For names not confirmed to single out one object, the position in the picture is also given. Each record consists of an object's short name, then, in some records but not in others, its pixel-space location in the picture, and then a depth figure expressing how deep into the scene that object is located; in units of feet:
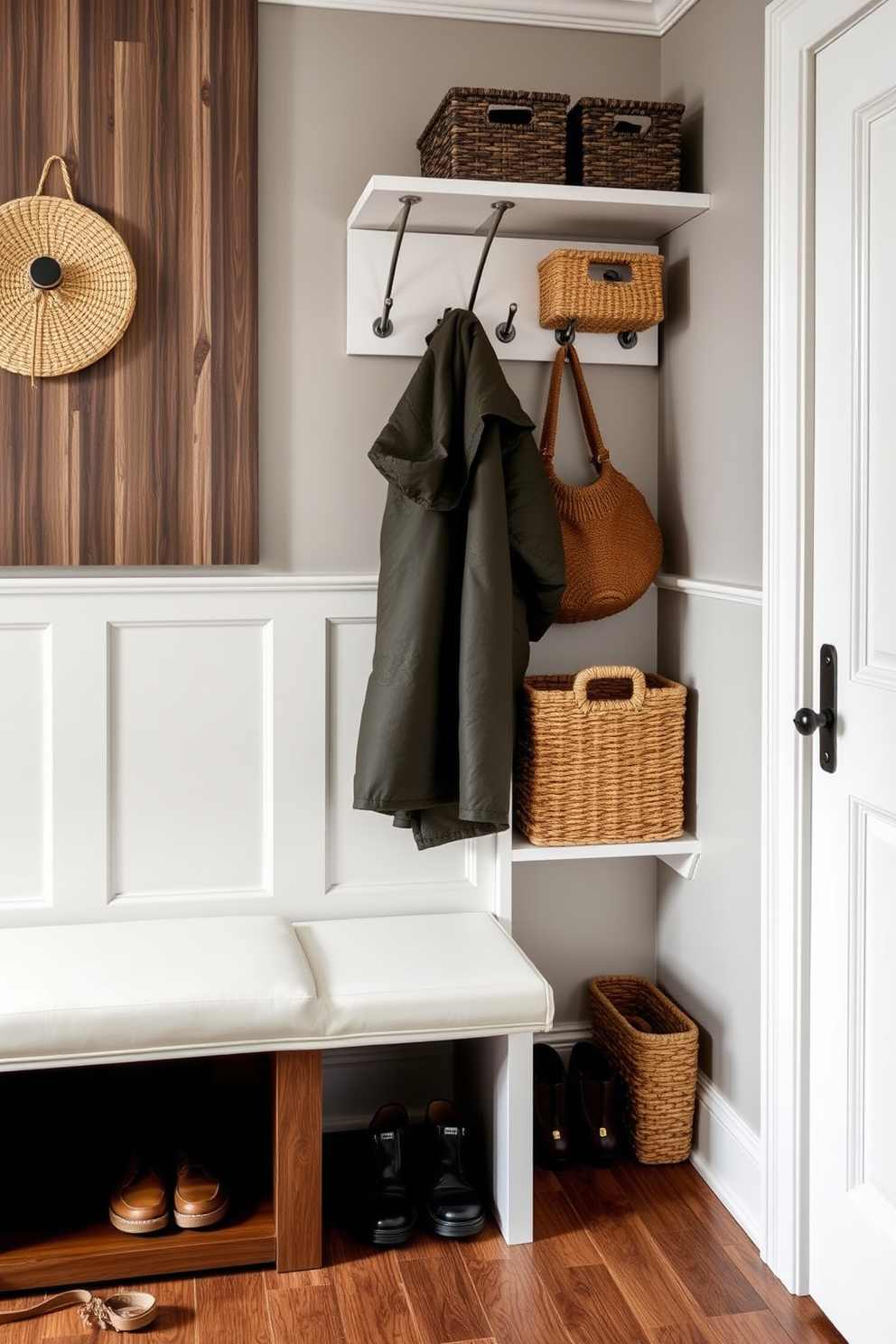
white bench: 6.63
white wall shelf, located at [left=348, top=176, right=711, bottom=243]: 7.47
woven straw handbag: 8.21
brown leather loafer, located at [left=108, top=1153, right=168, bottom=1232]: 6.95
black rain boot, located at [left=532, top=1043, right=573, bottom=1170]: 8.19
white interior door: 6.01
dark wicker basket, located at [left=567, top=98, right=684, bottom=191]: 7.88
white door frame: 6.59
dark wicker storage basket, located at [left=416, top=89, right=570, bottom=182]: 7.57
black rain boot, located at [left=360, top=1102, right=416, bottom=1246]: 7.26
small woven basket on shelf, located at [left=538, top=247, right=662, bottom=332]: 8.05
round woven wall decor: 7.70
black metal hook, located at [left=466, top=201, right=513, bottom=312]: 7.63
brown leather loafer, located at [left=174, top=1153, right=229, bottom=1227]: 7.01
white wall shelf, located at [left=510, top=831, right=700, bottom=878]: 8.08
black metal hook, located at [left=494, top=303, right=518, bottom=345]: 8.38
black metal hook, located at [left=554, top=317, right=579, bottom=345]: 8.49
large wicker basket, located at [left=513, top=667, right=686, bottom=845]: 7.93
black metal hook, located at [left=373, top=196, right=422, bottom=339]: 8.02
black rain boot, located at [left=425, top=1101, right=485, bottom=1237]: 7.32
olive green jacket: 7.47
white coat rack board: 7.94
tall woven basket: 8.05
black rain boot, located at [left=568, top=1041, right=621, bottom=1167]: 8.19
